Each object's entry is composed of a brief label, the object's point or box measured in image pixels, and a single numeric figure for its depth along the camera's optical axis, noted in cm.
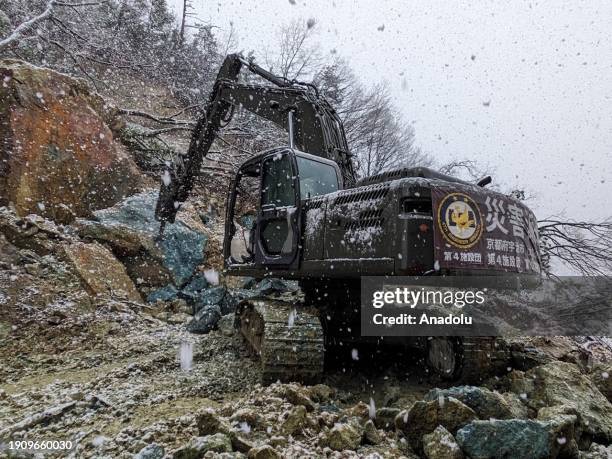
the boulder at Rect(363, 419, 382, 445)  239
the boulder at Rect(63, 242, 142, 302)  582
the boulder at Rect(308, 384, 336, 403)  313
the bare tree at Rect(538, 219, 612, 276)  769
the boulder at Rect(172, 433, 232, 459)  201
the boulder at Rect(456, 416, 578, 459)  212
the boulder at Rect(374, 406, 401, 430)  262
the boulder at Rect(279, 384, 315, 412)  275
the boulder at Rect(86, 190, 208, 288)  693
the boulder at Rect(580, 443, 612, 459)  242
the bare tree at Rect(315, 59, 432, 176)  1838
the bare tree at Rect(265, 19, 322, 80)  2034
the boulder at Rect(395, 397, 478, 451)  237
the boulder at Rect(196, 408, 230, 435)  226
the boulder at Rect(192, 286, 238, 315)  641
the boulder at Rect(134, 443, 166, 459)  211
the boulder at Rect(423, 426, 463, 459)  212
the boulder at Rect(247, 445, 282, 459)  199
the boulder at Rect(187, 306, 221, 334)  543
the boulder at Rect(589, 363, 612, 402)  353
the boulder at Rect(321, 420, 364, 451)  226
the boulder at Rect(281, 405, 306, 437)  237
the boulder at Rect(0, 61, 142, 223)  645
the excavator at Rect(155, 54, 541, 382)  298
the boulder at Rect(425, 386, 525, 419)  252
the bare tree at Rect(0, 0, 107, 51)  647
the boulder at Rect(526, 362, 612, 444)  272
